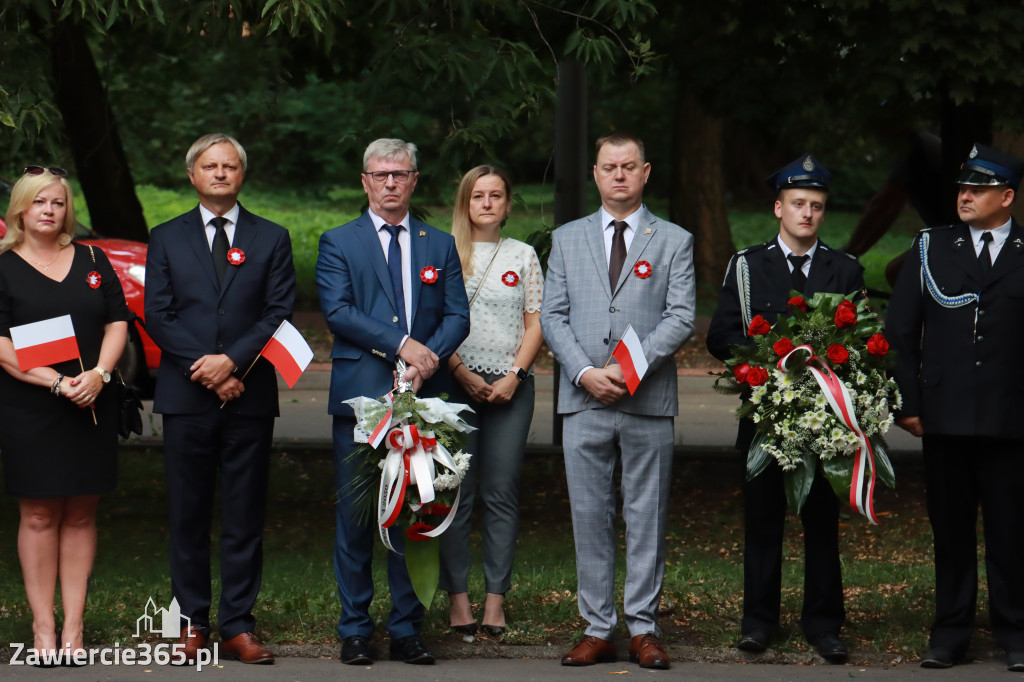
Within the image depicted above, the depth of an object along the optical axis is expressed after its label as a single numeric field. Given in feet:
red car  77.73
